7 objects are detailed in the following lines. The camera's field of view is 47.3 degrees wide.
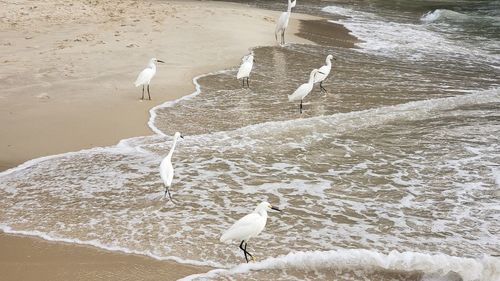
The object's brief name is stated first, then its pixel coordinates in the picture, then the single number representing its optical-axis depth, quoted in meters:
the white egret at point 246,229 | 4.19
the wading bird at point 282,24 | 14.70
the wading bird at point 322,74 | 9.80
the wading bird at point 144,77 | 8.92
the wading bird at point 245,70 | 9.97
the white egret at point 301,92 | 8.81
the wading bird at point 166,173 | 5.32
